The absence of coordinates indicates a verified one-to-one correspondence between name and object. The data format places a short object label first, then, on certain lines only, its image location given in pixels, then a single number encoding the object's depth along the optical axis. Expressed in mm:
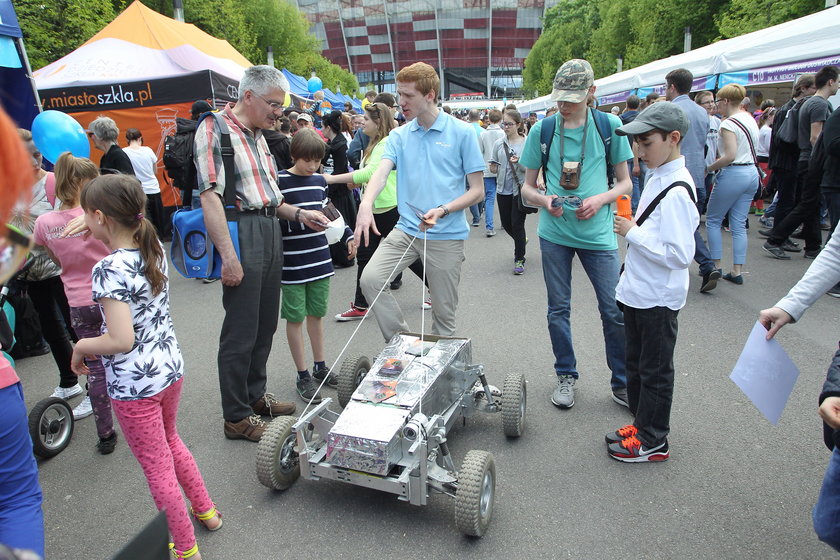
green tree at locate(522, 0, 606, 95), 49281
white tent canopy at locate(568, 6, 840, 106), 8312
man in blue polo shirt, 3379
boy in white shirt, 2682
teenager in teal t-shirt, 3322
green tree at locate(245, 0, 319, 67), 28575
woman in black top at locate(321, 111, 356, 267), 6555
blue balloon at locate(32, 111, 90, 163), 5469
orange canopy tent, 9703
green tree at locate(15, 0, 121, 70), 11867
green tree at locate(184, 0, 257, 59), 20859
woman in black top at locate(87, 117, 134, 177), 6793
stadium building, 90375
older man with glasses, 2934
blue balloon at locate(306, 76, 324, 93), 18281
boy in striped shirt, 3725
